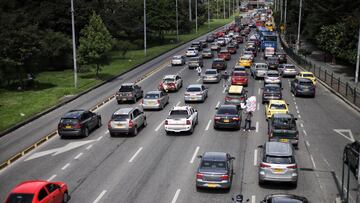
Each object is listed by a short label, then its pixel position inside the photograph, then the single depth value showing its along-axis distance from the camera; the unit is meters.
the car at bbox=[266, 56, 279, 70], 65.06
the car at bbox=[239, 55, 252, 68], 68.38
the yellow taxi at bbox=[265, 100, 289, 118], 36.29
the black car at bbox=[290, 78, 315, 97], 47.75
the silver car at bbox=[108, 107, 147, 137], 32.88
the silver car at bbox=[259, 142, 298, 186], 22.38
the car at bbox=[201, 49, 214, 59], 81.50
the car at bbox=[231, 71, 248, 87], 52.78
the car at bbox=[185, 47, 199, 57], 82.82
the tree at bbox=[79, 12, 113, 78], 59.91
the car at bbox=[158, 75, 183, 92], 50.56
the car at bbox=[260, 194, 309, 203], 17.30
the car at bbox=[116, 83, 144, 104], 45.09
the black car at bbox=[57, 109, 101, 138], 32.91
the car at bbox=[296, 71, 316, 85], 54.01
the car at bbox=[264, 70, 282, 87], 50.91
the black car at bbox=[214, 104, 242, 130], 33.91
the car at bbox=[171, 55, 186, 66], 72.69
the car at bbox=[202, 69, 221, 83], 55.22
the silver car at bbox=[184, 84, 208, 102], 44.10
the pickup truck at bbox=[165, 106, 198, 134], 33.09
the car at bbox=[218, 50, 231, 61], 76.53
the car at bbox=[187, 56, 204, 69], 68.38
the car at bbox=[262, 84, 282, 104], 43.44
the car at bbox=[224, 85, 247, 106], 40.25
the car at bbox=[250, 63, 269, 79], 58.25
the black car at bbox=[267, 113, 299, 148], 29.02
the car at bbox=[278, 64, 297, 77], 60.62
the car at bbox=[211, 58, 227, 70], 64.94
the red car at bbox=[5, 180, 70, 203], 18.78
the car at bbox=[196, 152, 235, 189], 21.94
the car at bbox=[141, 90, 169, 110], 41.59
